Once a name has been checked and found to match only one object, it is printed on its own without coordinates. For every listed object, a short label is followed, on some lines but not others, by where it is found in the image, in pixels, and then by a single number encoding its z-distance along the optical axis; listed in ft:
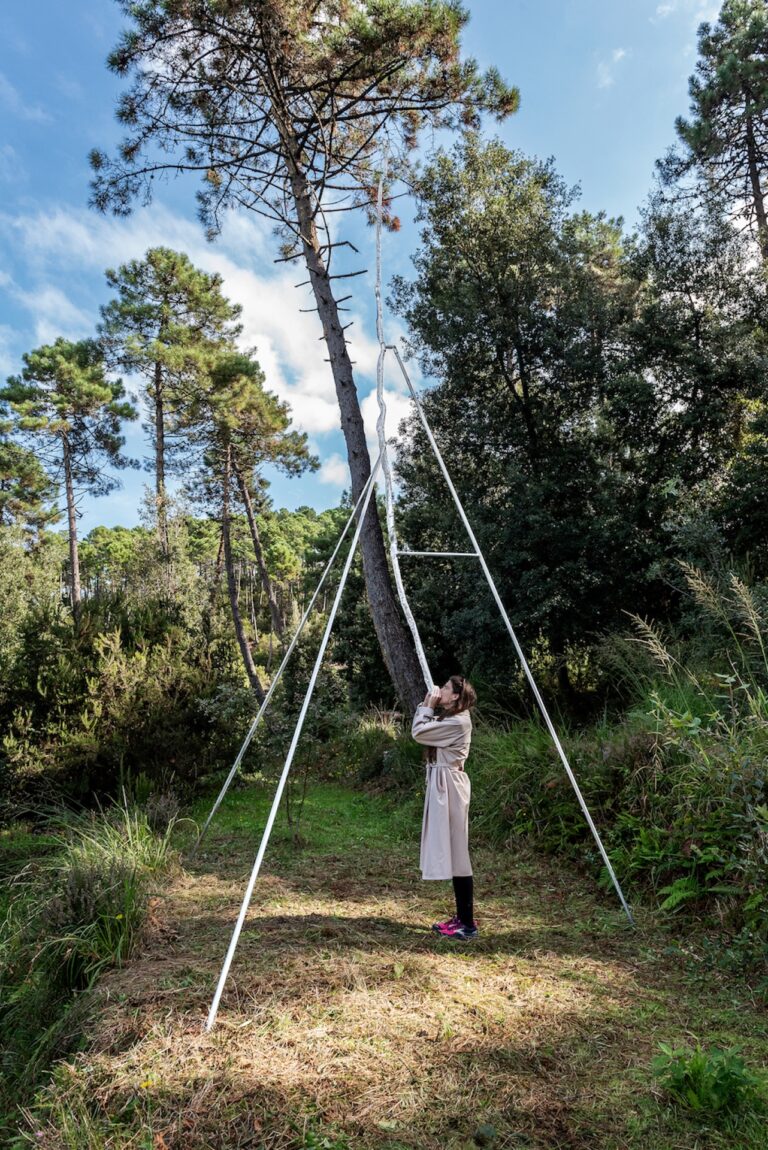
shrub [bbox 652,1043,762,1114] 6.91
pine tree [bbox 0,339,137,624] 62.90
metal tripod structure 9.37
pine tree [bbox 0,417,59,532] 66.18
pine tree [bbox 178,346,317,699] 54.65
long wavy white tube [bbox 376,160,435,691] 17.31
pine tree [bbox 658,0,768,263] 35.86
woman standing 12.12
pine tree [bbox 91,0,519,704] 23.30
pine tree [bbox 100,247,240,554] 59.72
